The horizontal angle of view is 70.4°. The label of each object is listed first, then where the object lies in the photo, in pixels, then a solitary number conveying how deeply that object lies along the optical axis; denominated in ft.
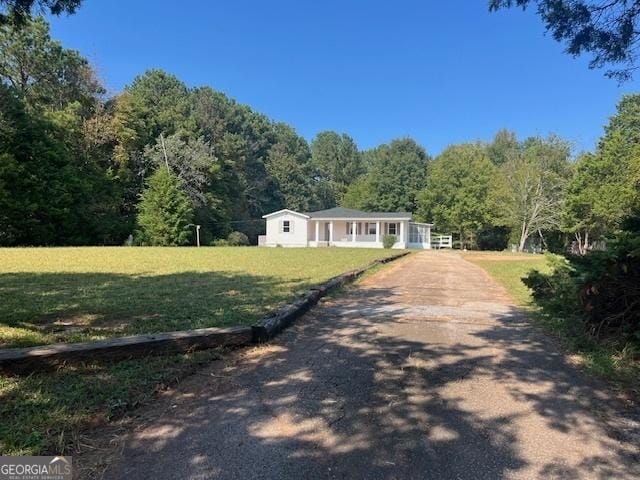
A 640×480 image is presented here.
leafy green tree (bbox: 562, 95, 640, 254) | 98.22
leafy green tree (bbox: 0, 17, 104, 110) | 94.58
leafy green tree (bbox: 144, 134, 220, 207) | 108.58
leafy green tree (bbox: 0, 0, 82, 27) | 15.81
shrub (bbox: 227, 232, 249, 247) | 120.96
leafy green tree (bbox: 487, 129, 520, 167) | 196.34
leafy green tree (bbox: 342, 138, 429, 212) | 172.35
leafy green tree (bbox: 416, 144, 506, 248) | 132.98
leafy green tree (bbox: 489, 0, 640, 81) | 14.16
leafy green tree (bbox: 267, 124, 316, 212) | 187.42
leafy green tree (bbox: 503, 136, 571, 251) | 121.19
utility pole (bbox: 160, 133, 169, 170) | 107.73
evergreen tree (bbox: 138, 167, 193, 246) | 97.45
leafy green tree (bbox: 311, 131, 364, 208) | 214.48
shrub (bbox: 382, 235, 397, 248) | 115.34
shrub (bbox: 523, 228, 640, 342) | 14.74
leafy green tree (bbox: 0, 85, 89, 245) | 75.51
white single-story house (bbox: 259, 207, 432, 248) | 123.13
